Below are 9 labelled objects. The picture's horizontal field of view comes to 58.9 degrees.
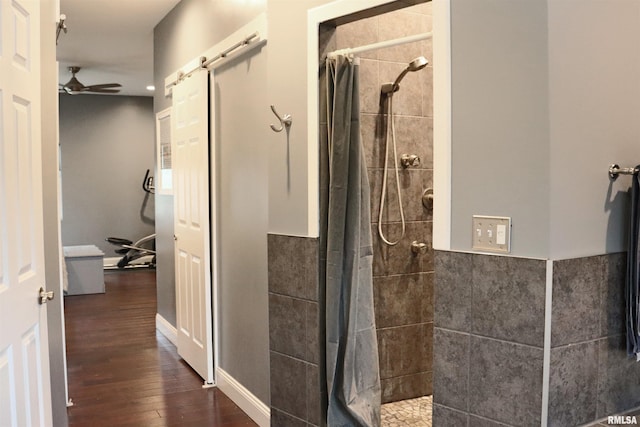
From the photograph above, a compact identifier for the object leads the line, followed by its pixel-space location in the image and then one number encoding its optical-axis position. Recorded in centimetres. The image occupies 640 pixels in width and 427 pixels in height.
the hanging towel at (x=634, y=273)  176
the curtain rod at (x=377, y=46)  222
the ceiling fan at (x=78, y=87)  670
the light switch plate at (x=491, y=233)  174
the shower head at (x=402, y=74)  273
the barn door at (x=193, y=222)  383
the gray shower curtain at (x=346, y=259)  248
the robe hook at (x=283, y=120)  270
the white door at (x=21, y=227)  184
